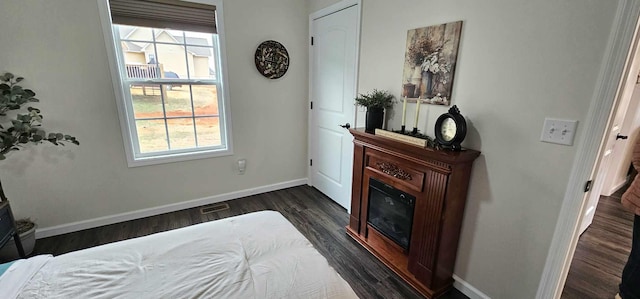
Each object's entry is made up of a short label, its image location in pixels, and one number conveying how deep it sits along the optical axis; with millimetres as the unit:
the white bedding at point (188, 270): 964
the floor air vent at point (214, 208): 2859
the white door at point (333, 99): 2569
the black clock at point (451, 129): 1523
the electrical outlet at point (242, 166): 3098
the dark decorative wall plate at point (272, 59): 2924
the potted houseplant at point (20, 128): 1843
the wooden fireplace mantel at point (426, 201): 1574
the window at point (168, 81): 2359
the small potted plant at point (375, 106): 2121
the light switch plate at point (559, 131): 1235
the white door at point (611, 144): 1183
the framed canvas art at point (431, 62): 1662
